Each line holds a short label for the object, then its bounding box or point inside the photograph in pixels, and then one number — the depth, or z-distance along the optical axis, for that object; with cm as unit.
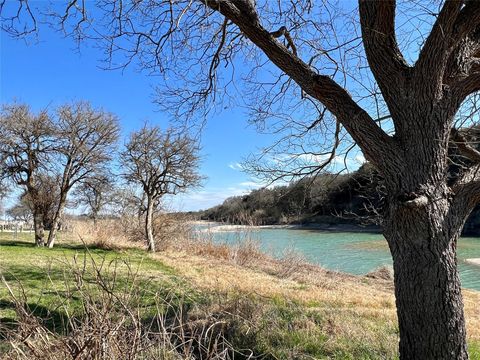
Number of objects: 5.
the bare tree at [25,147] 1870
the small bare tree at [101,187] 2077
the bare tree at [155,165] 2030
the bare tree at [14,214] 6153
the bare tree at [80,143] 1952
